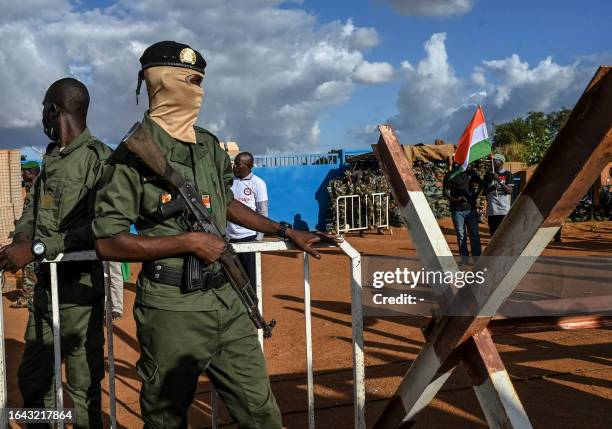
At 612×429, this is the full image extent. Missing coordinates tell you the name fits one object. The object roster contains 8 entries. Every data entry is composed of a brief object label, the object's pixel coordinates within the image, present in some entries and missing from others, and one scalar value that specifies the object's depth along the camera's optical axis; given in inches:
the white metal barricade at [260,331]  105.1
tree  1581.0
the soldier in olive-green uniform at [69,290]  114.9
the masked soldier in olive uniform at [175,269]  82.3
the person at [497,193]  344.3
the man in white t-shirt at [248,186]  263.9
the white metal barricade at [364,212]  632.4
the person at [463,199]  344.1
